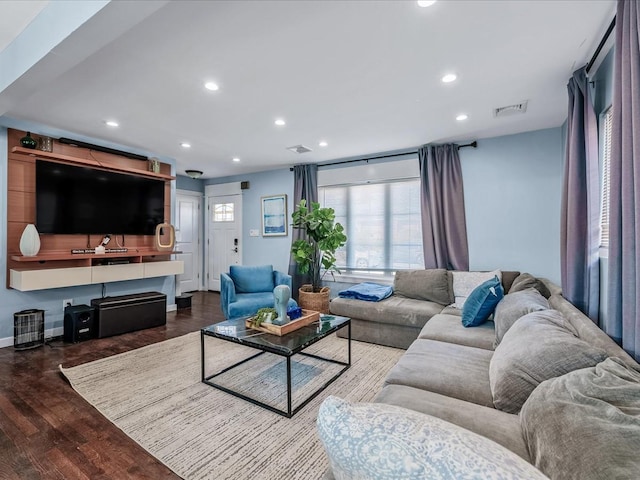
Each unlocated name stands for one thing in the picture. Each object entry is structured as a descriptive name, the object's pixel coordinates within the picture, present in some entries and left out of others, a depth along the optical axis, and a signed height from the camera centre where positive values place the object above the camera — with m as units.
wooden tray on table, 2.42 -0.73
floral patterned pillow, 0.48 -0.37
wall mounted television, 3.50 +0.53
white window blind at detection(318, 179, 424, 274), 4.40 +0.25
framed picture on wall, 5.54 +0.47
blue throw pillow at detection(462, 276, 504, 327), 2.58 -0.56
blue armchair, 3.60 -0.66
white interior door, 6.17 +0.09
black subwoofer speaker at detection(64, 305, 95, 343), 3.43 -0.97
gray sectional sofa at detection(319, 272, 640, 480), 0.78 -0.57
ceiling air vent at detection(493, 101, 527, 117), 2.92 +1.31
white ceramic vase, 3.24 -0.01
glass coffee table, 2.10 -0.77
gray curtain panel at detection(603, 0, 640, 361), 1.32 +0.24
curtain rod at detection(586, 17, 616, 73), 1.79 +1.27
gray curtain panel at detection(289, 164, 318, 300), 5.14 +0.84
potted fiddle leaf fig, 4.36 -0.11
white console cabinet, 3.20 -0.41
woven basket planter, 4.32 -0.89
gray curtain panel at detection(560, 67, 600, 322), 2.07 +0.26
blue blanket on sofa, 3.62 -0.66
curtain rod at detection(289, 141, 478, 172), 3.96 +1.28
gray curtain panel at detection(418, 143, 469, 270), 3.95 +0.38
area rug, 1.66 -1.21
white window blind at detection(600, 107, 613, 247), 2.11 +0.45
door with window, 6.17 +0.11
